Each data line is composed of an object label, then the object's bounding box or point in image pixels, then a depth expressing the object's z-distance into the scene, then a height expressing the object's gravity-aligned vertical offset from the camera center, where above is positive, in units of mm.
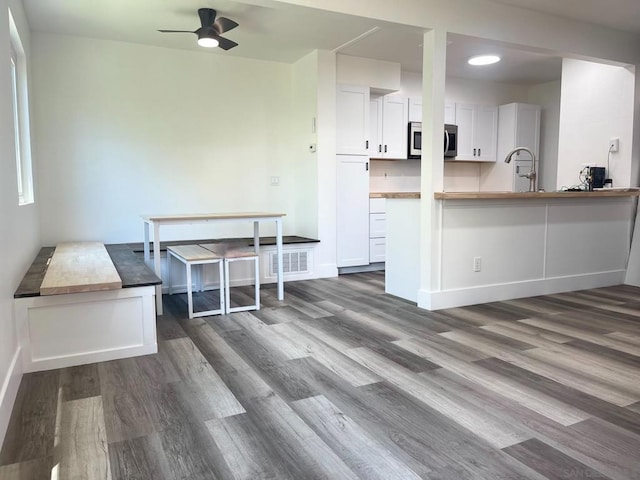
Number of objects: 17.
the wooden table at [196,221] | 3682 -212
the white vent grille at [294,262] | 5113 -750
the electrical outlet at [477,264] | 4000 -602
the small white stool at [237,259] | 3725 -562
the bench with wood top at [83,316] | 2543 -697
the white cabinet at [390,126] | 5793 +878
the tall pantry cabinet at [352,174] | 5371 +249
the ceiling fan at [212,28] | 3869 +1445
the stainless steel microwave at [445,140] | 5996 +726
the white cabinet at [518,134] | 6656 +879
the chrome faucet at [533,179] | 4389 +144
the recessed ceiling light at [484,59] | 5449 +1613
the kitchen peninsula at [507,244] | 3863 -458
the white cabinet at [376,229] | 5664 -422
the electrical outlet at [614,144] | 4812 +522
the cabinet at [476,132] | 6551 +908
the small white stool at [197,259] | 3605 -501
